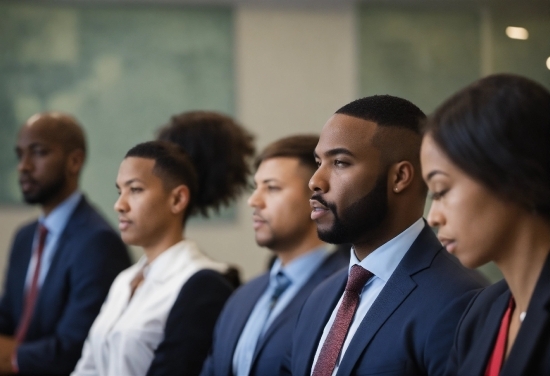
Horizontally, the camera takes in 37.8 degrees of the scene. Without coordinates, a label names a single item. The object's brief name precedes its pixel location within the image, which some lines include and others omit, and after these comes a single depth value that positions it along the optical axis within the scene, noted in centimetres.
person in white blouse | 282
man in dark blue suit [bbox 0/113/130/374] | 346
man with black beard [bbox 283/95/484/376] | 198
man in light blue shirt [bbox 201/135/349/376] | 275
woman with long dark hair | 151
